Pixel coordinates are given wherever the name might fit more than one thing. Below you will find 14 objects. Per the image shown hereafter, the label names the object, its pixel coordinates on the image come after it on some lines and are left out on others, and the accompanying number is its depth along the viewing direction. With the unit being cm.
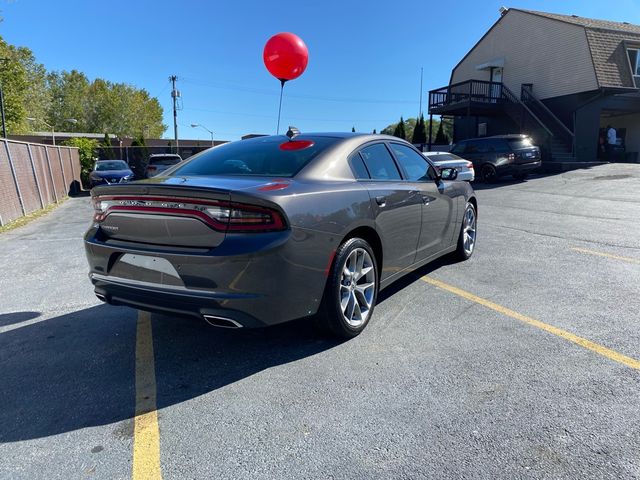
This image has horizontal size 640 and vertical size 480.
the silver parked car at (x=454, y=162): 1380
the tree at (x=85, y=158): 2166
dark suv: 1587
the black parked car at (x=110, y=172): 1752
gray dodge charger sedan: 273
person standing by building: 2327
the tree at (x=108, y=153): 2748
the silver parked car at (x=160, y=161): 1830
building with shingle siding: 2116
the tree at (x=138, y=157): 2959
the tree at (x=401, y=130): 3441
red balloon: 880
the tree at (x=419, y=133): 3319
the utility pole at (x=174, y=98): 4556
